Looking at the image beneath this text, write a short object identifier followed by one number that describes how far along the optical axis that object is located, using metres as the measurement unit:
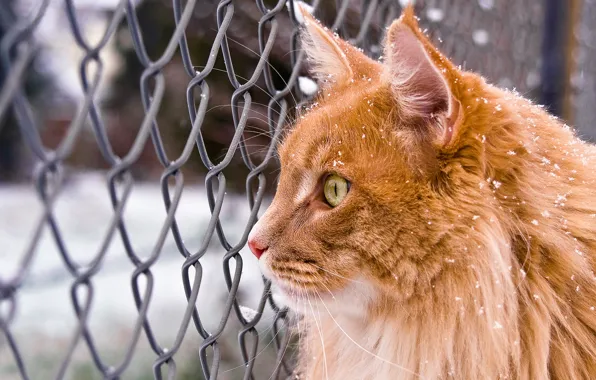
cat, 0.68
